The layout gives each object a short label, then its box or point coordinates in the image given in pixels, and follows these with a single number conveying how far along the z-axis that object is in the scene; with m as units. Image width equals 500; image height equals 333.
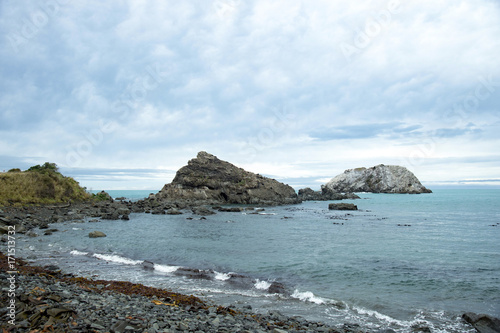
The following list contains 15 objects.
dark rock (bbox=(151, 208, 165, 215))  67.94
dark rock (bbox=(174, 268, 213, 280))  19.89
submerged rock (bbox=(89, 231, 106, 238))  34.62
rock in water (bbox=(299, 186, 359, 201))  128.25
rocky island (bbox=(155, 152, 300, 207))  102.44
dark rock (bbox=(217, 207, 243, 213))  75.24
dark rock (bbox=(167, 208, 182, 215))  66.75
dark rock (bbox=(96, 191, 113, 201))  89.81
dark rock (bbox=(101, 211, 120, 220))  54.88
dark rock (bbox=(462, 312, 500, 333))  12.11
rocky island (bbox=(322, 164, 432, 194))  181.75
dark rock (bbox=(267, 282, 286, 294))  16.89
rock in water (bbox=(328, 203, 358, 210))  79.69
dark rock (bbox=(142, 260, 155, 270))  21.92
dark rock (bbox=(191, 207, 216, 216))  66.78
